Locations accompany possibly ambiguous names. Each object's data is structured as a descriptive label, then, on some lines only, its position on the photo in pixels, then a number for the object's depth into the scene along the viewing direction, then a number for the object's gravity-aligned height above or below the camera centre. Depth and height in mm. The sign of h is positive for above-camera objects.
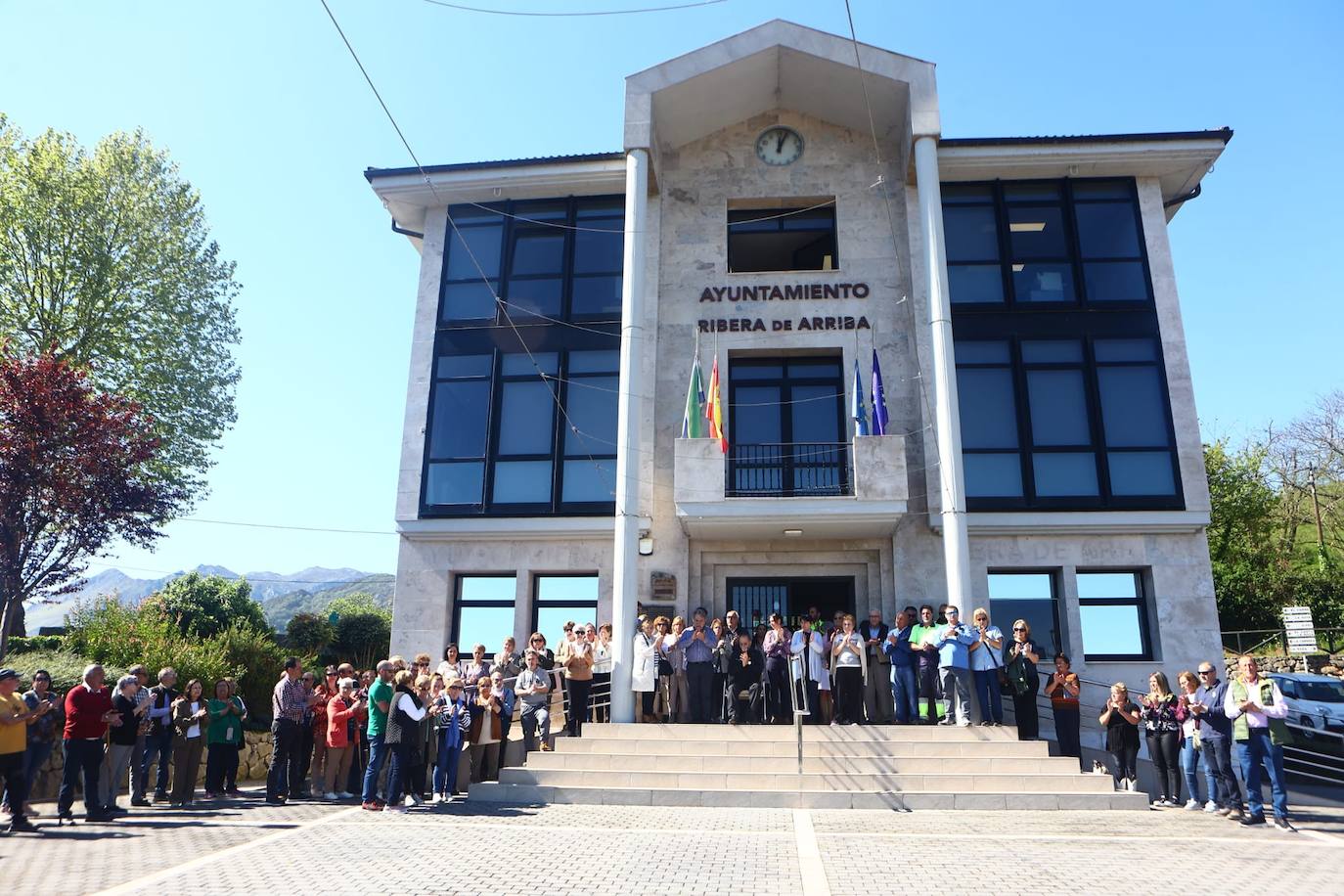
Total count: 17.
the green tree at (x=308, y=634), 22547 +522
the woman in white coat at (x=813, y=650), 12953 +160
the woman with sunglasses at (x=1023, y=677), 12406 -178
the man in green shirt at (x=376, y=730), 10219 -865
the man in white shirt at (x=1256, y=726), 9828 -663
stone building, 15844 +5635
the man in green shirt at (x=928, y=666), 12492 -46
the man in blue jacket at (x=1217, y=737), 10320 -817
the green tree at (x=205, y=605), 19359 +1111
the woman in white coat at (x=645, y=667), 13422 -124
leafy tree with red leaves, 15516 +3179
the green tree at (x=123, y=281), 22547 +10000
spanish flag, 15680 +4395
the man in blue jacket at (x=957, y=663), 12156 -2
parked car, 16312 -619
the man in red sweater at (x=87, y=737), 9273 -906
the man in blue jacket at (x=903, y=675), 12672 -182
